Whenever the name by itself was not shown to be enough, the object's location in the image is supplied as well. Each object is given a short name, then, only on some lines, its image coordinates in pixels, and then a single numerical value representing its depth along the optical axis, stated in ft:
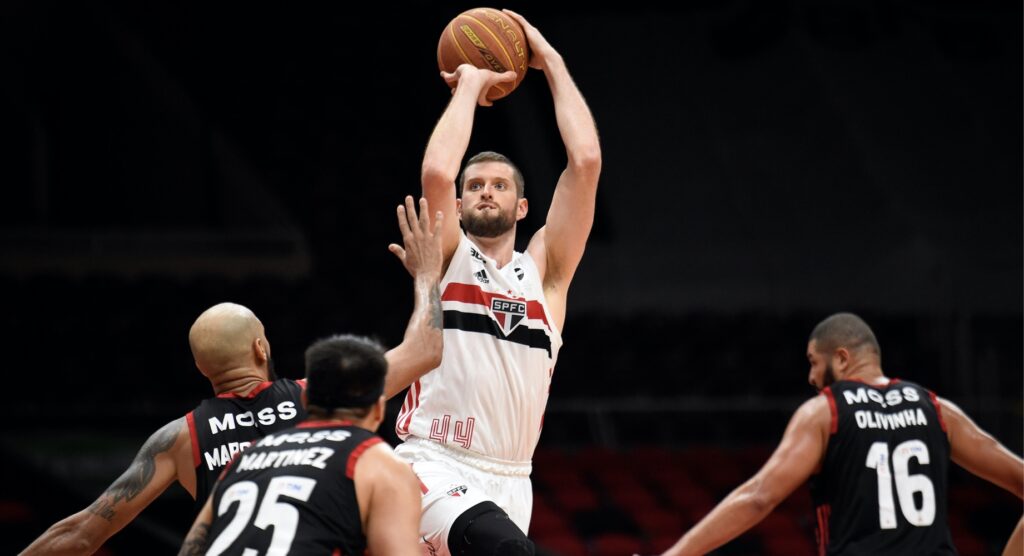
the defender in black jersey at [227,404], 30.53
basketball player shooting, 33.45
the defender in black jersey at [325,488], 23.95
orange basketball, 36.55
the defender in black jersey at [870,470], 37.42
